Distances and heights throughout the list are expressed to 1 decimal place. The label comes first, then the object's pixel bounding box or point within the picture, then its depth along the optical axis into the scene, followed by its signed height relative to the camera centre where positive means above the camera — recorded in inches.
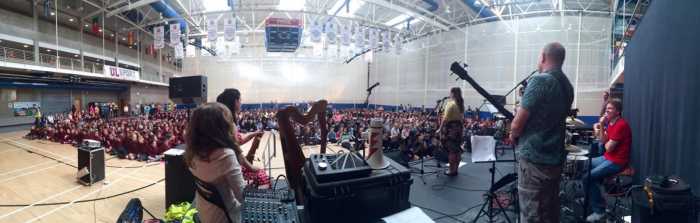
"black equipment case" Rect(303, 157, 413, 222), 90.9 -32.3
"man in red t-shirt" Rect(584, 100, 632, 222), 115.3 -22.0
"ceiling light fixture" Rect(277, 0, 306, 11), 731.4 +266.6
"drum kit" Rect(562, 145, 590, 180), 151.0 -34.6
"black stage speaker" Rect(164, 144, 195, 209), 130.0 -37.9
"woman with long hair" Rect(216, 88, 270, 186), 114.6 -2.6
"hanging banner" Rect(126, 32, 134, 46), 773.5 +177.5
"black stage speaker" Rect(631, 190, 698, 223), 75.2 -30.2
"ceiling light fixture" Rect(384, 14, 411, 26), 766.9 +243.5
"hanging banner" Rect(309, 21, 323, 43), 573.6 +149.9
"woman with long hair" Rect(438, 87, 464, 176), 180.5 -13.4
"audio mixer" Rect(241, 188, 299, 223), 65.6 -27.2
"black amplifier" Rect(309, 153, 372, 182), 91.4 -22.2
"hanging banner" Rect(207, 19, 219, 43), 562.7 +149.2
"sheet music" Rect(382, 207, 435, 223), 54.8 -23.1
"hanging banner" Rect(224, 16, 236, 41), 556.1 +148.6
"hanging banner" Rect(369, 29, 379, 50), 653.9 +158.8
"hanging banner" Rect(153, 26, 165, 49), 624.1 +147.7
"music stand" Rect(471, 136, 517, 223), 101.4 -17.8
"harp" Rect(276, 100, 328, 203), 116.6 -17.0
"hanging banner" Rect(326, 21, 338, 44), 620.5 +161.3
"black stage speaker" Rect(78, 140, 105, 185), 205.9 -48.1
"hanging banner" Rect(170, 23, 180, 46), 614.5 +149.9
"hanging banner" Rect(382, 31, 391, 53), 660.7 +153.7
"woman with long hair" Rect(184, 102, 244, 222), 64.4 -12.9
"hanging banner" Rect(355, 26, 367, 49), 633.6 +158.4
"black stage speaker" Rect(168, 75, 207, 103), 157.2 +7.4
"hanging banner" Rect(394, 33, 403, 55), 714.2 +155.1
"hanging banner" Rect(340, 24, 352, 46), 606.5 +152.7
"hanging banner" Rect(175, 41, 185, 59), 661.7 +122.7
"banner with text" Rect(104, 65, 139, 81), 650.8 +68.9
